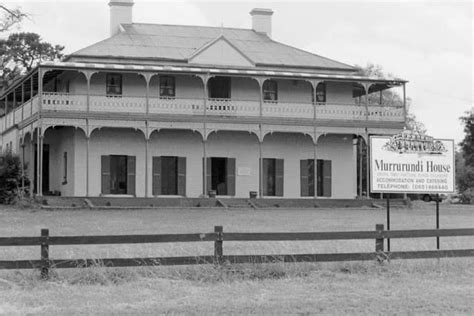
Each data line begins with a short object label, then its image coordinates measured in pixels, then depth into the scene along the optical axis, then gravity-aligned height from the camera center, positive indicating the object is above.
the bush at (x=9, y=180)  36.88 -0.14
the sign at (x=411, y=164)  18.36 +0.22
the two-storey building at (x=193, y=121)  38.62 +2.40
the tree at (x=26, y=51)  65.94 +9.25
